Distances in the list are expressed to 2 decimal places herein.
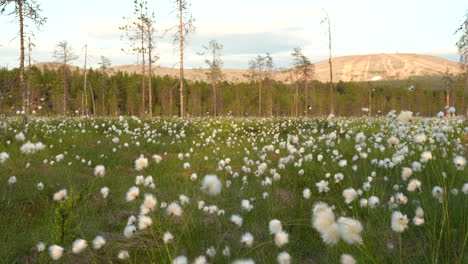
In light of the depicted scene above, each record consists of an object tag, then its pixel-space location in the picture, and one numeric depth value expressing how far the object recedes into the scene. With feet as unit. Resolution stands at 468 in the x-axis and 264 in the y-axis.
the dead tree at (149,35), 91.61
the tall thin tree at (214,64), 155.75
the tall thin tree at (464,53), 97.32
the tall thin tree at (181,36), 74.90
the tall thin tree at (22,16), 46.15
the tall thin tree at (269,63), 165.94
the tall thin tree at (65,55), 147.95
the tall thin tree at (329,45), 92.98
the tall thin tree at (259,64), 182.50
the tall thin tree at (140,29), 83.75
